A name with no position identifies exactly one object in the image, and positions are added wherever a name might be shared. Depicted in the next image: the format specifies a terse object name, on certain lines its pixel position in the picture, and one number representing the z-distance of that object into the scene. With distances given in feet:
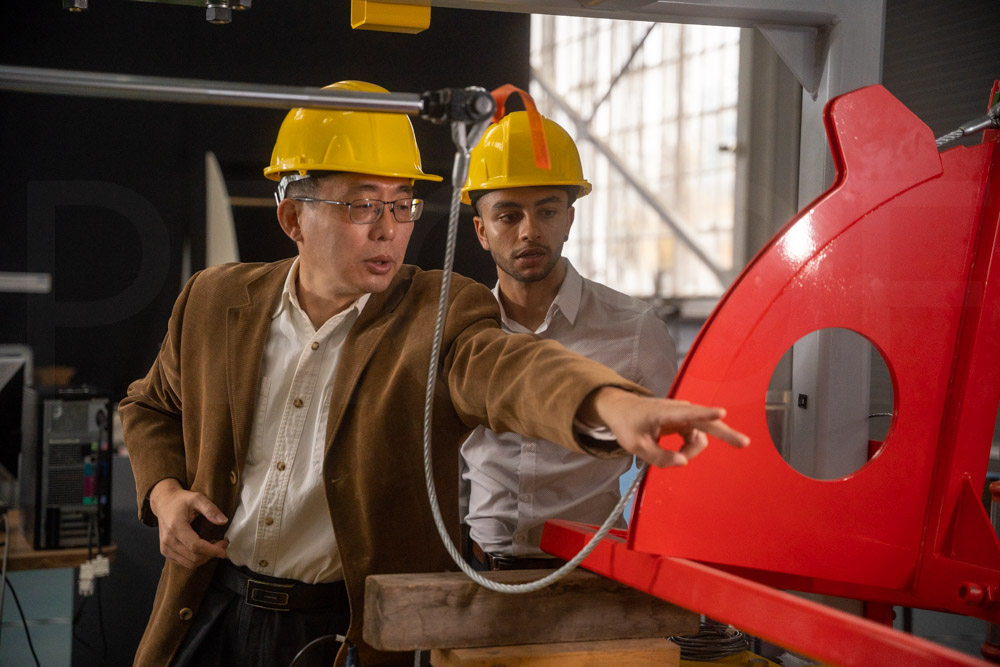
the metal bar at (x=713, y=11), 5.31
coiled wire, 5.65
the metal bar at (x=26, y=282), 5.13
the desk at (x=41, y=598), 7.94
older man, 4.81
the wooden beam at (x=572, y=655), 4.00
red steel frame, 4.07
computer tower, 8.45
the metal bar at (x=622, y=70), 5.27
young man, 4.84
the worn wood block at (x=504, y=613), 3.96
